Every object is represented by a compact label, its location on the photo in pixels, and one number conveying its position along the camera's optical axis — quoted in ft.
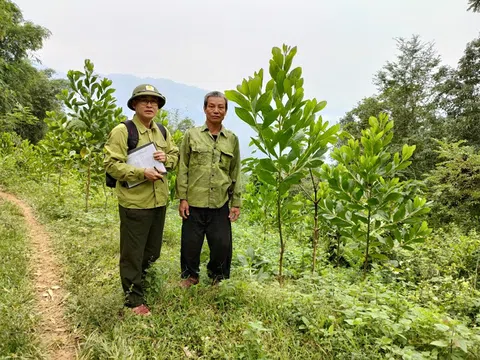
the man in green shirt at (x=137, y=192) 7.87
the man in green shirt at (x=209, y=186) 9.06
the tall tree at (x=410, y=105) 44.47
